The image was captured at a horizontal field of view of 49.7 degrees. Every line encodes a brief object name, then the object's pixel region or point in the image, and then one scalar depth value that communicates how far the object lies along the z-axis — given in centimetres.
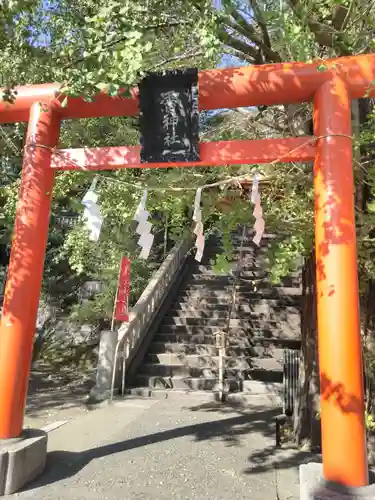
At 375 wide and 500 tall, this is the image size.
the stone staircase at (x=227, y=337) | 866
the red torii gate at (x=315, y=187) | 347
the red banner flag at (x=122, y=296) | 881
